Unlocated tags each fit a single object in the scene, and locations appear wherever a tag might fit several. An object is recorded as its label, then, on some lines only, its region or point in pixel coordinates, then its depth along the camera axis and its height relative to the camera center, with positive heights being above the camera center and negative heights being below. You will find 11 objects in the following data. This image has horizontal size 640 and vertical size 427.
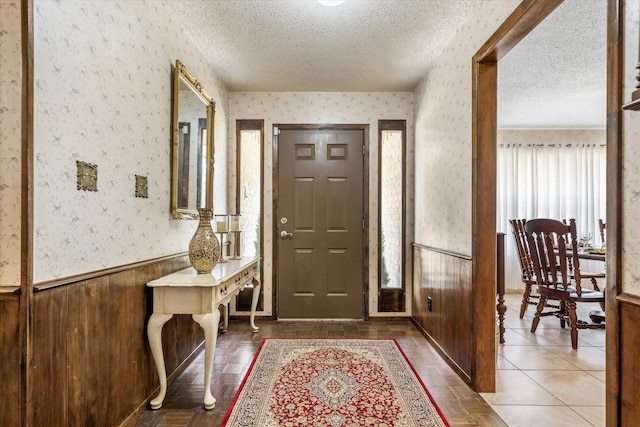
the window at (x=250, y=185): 3.88 +0.33
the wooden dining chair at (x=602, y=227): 4.42 -0.14
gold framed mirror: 2.38 +0.52
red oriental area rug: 1.89 -1.09
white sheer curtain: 5.20 +0.45
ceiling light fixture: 2.18 +1.33
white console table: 1.97 -0.52
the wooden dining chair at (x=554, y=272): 3.02 -0.51
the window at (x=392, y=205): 3.89 +0.12
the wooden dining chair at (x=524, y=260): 3.68 -0.46
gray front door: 3.86 -0.08
